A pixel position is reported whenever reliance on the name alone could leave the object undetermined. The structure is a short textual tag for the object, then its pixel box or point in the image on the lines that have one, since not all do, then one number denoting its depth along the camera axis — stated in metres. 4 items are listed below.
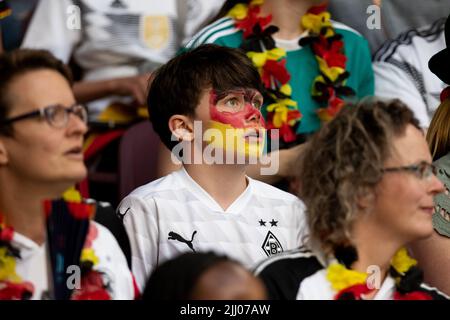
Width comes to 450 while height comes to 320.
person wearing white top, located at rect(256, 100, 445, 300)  5.33
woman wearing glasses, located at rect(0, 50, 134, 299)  5.12
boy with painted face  6.16
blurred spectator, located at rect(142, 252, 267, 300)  4.30
